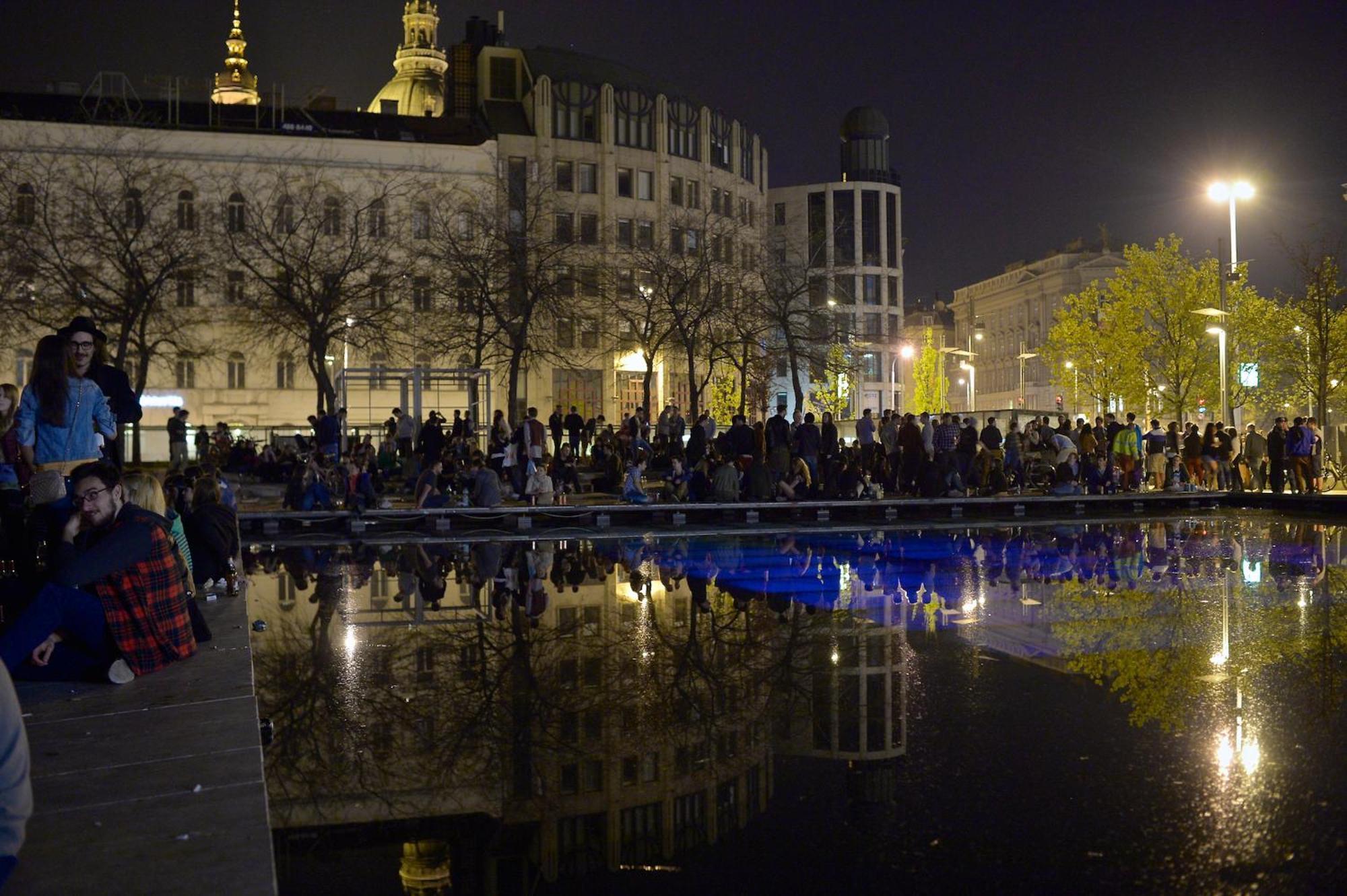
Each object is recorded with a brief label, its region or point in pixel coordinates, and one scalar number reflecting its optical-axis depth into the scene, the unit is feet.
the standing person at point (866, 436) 97.14
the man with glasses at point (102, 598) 22.29
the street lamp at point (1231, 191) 115.75
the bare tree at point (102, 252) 114.42
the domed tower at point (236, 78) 302.66
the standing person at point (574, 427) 104.32
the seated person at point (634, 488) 84.38
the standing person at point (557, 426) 103.50
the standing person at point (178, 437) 101.55
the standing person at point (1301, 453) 96.37
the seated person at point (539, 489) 82.53
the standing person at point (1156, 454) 102.89
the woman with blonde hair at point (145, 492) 25.53
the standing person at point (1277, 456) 97.50
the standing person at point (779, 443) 87.86
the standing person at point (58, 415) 29.73
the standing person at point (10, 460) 34.37
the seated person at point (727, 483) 83.20
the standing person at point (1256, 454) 103.60
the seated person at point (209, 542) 38.75
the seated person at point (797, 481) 87.81
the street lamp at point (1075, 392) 204.33
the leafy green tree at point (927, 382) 316.40
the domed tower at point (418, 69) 285.23
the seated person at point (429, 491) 78.74
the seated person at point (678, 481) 86.99
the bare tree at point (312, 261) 123.24
